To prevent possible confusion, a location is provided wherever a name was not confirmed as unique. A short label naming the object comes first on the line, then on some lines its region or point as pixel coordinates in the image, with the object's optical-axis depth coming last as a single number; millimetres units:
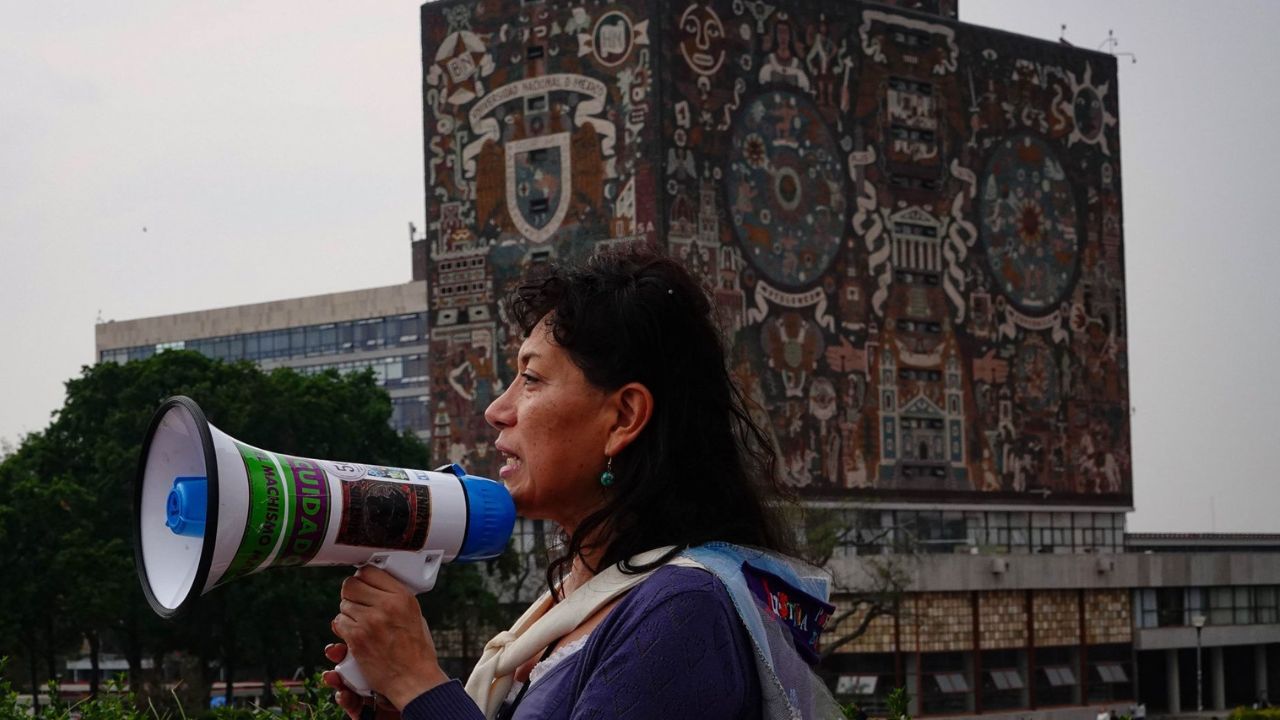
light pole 47672
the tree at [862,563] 43062
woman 3346
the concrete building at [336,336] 77438
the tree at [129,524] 37938
